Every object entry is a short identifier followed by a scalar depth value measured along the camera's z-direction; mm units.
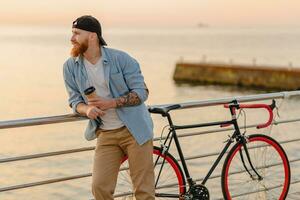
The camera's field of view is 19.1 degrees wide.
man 5738
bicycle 6553
